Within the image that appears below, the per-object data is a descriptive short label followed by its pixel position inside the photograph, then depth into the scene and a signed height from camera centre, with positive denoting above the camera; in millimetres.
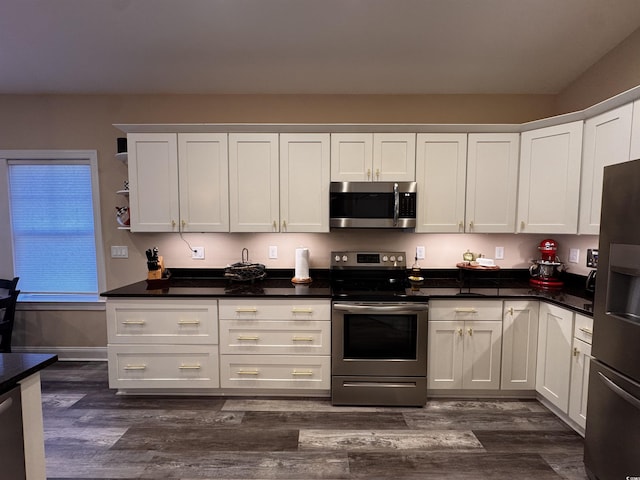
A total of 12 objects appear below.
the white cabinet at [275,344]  2482 -999
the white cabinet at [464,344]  2467 -974
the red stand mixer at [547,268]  2707 -381
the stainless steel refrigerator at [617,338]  1457 -576
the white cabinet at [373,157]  2723 +628
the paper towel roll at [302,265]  2826 -379
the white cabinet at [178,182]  2752 +390
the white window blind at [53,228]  3127 -50
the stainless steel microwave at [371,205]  2693 +187
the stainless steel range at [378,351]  2406 -1024
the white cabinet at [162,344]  2504 -1008
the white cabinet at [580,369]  2021 -983
